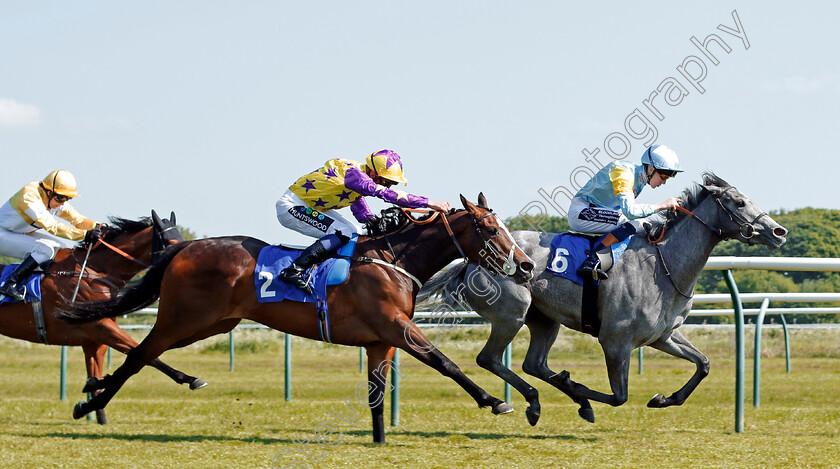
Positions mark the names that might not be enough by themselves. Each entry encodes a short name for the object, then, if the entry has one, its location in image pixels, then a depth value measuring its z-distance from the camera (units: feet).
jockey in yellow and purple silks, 43.78
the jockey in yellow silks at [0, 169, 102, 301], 54.95
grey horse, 46.65
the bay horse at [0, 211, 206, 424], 53.26
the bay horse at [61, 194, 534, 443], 43.11
